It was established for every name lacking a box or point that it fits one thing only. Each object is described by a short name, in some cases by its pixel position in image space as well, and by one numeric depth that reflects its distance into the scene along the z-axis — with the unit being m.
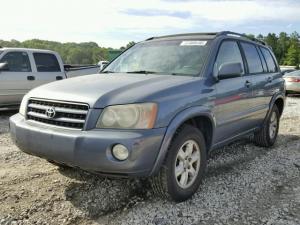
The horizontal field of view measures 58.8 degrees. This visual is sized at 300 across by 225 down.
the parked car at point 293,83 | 11.70
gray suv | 2.31
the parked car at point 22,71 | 6.33
